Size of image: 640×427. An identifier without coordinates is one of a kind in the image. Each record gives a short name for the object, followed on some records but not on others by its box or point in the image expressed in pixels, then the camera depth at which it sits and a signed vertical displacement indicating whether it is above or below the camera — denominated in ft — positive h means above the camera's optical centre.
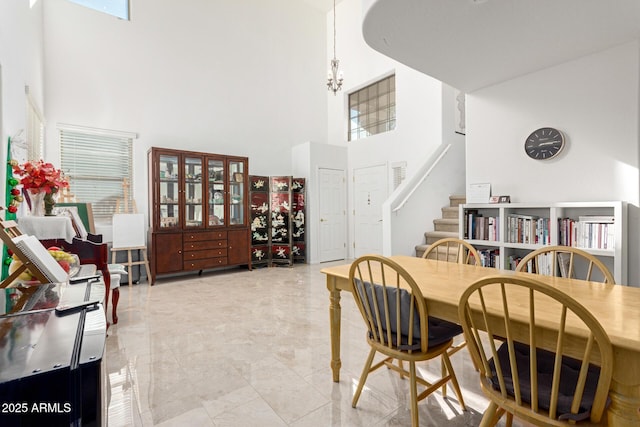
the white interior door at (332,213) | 21.93 -0.14
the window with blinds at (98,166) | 15.12 +2.34
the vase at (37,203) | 9.11 +0.33
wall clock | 10.02 +2.07
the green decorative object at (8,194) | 6.77 +0.47
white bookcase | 8.60 -0.46
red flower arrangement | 8.21 +0.98
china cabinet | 16.11 +0.09
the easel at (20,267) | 4.45 -0.79
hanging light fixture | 15.73 +6.60
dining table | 3.28 -1.33
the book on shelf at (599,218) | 8.86 -0.28
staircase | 15.57 -0.73
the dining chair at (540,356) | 3.39 -1.62
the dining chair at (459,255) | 6.79 -1.29
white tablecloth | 8.16 -0.32
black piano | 2.10 -1.08
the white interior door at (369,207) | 21.11 +0.27
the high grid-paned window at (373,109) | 21.27 +6.99
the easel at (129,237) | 15.35 -1.14
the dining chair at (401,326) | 5.13 -1.93
